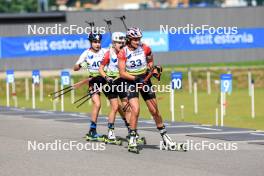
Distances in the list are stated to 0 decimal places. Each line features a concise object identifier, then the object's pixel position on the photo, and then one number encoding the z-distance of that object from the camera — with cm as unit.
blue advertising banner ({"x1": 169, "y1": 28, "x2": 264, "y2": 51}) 5684
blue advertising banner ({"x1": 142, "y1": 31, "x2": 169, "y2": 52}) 5675
